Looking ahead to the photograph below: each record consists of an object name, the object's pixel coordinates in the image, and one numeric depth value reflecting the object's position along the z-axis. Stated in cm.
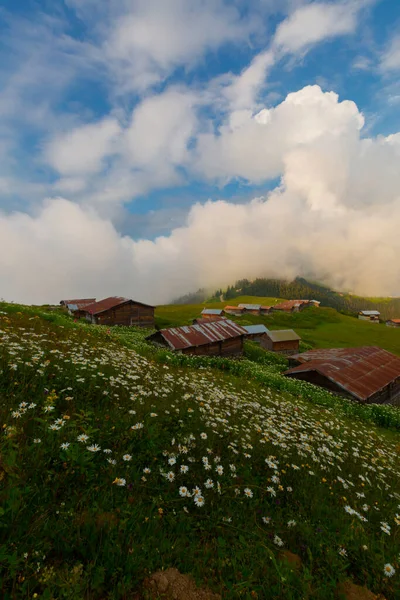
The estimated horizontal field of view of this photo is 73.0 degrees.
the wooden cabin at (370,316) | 15762
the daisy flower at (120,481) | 411
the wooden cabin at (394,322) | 14662
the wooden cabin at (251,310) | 13125
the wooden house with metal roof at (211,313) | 11125
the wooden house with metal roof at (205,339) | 3045
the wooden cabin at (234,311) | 13000
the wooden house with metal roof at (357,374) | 2495
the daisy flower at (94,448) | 463
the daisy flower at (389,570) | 402
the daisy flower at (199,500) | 429
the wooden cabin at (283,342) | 6662
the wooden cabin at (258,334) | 7111
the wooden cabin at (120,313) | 5362
